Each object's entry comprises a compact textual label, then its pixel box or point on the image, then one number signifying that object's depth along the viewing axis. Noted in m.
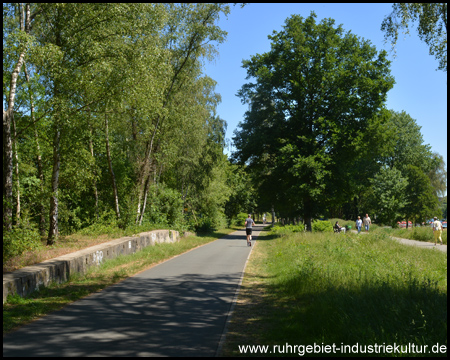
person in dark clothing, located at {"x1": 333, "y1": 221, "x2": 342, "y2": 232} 37.13
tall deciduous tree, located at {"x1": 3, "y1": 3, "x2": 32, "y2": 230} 11.98
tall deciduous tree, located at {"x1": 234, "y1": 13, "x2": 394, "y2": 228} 31.30
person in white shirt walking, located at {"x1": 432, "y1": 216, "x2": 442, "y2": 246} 23.70
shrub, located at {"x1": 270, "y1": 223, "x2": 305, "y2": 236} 30.76
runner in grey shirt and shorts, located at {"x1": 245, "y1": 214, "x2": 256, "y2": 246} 25.07
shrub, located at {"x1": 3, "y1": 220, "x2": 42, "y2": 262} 9.78
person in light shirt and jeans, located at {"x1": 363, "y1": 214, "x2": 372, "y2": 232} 34.89
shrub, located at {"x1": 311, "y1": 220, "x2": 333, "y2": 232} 35.59
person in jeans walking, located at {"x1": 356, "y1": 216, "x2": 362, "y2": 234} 36.12
